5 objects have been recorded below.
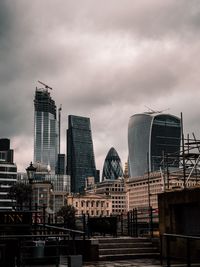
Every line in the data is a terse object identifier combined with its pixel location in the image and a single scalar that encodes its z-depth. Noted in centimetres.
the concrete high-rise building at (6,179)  15125
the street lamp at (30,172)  2712
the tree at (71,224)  2265
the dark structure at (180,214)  1664
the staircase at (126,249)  1886
